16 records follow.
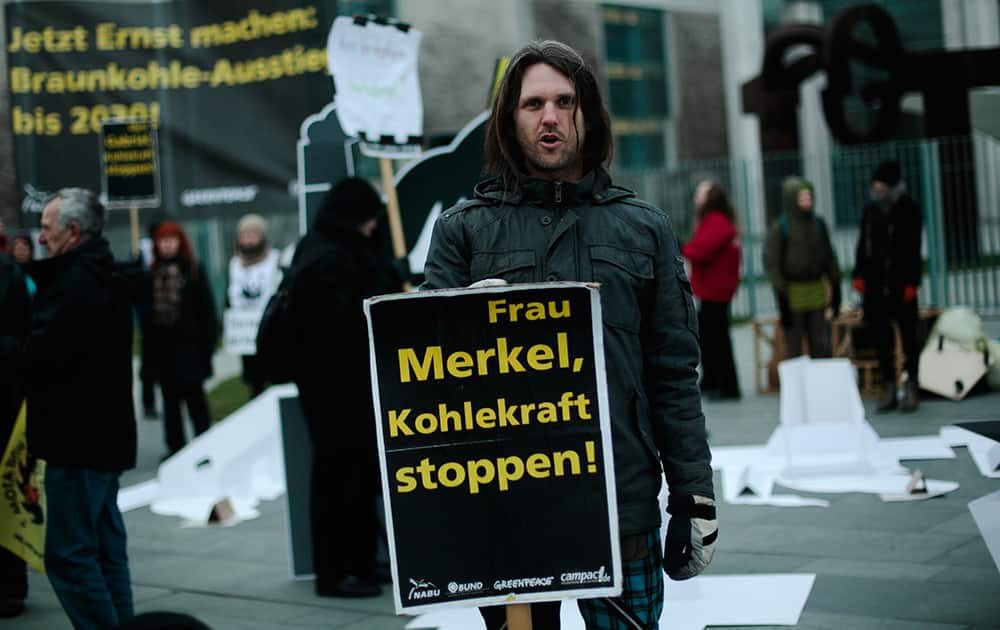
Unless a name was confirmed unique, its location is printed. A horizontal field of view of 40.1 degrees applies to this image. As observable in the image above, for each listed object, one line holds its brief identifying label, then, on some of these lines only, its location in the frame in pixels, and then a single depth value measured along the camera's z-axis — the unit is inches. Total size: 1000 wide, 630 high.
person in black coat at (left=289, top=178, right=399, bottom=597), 254.4
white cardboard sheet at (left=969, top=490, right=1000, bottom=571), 193.3
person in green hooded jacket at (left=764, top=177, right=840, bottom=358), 468.8
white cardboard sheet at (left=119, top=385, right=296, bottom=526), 358.6
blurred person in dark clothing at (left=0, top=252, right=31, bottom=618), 246.1
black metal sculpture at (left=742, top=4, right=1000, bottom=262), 706.2
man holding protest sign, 120.4
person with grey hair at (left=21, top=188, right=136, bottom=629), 199.8
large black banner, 384.5
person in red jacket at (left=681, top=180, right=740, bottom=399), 473.1
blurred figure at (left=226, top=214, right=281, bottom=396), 461.1
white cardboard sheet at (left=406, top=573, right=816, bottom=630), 214.4
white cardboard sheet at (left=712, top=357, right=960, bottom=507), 316.8
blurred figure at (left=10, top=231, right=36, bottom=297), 407.5
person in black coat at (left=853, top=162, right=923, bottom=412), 423.2
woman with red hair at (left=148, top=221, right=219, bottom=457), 418.6
